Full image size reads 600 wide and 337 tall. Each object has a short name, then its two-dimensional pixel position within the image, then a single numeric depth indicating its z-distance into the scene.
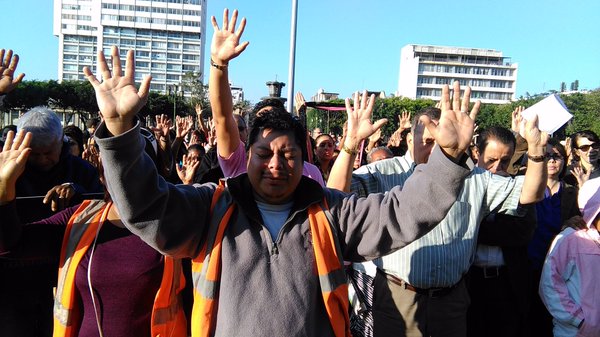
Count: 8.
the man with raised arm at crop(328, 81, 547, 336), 2.94
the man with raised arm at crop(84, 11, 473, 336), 1.64
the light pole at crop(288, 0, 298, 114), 9.50
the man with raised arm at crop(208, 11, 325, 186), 2.58
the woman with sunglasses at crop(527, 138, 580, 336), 4.05
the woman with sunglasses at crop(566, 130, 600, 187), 5.05
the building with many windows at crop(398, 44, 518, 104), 105.12
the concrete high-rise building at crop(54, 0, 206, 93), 115.56
